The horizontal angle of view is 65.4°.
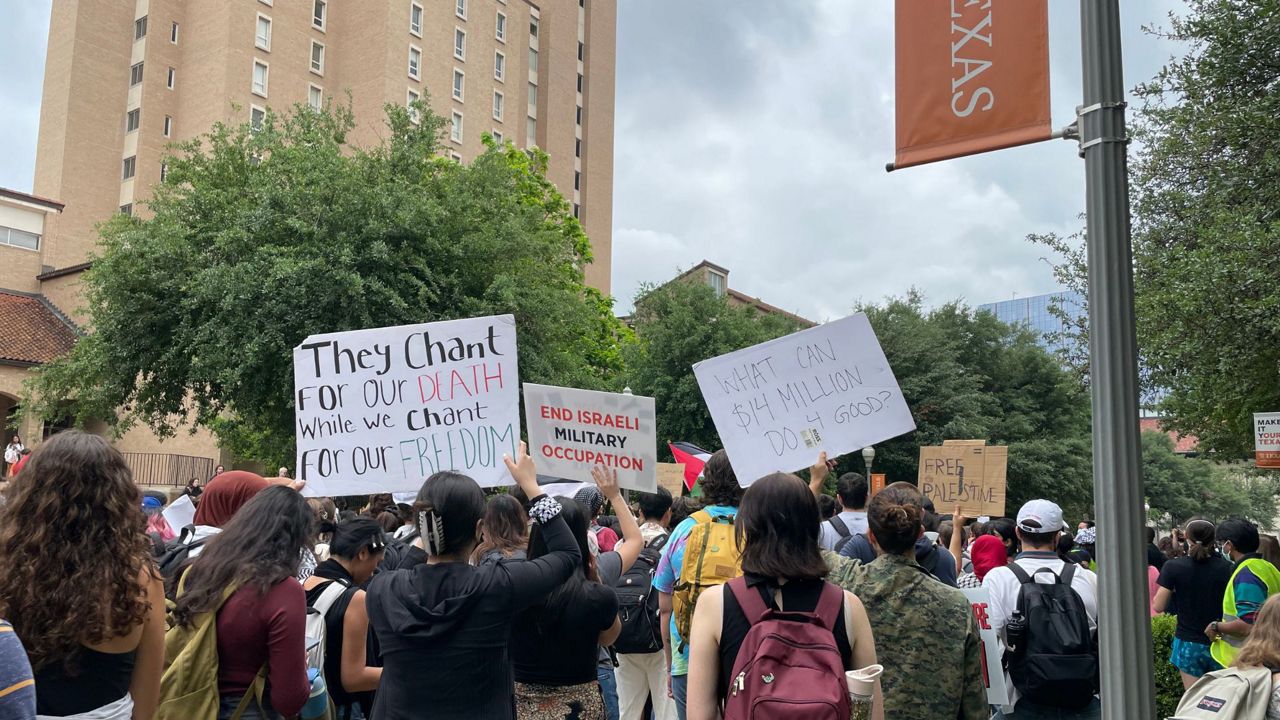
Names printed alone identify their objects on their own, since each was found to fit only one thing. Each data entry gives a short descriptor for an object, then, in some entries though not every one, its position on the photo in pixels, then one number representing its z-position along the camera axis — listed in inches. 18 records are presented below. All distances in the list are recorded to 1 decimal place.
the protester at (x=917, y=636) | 161.2
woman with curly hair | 118.3
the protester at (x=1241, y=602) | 286.5
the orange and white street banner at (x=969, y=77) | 149.2
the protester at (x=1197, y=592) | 324.5
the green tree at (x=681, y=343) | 1417.3
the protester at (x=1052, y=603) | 207.2
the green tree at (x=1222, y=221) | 540.4
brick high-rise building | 2031.3
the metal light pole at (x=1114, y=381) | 127.4
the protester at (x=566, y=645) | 180.7
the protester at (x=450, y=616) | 147.9
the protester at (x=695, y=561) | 196.9
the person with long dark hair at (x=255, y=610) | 147.1
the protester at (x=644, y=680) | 274.4
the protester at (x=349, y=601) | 182.9
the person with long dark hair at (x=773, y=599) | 135.4
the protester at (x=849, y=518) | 275.1
